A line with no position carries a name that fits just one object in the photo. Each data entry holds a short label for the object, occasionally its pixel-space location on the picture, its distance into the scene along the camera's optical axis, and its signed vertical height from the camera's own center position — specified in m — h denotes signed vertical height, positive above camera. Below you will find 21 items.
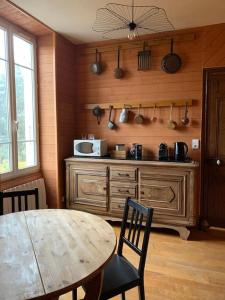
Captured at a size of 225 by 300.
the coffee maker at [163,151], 3.33 -0.23
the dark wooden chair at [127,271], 1.50 -0.88
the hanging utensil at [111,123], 3.77 +0.17
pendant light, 2.73 +1.37
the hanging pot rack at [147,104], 3.40 +0.43
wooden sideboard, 3.02 -0.68
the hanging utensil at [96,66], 3.76 +1.02
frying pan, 3.39 +0.97
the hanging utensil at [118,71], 3.68 +0.92
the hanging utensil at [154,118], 3.59 +0.23
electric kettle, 3.23 -0.21
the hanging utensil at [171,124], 3.45 +0.14
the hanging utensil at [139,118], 3.61 +0.23
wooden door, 3.24 -0.20
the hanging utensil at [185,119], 3.41 +0.21
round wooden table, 1.05 -0.61
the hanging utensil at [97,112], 3.82 +0.34
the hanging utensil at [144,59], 3.54 +1.06
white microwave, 3.50 -0.18
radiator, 2.84 -0.76
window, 3.01 +0.40
